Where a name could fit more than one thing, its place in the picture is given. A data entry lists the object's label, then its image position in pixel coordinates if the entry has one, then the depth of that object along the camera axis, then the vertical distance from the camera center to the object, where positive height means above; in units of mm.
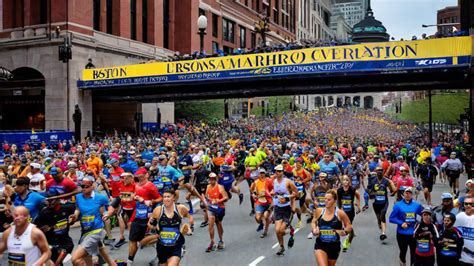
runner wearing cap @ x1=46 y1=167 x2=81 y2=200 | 8812 -956
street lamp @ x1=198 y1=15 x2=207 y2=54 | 27734 +6290
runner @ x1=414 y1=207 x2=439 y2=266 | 6938 -1491
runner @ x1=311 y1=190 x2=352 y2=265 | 7191 -1426
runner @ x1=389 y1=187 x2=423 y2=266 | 8109 -1414
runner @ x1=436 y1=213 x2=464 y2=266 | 6711 -1508
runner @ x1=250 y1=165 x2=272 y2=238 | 10797 -1366
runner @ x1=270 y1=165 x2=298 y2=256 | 9969 -1302
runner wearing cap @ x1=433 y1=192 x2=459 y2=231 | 7339 -1146
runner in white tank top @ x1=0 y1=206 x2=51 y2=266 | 5914 -1317
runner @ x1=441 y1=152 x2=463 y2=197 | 15282 -1129
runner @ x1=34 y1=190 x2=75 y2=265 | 7250 -1372
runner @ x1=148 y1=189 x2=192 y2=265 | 7062 -1393
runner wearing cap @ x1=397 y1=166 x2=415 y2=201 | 10912 -1025
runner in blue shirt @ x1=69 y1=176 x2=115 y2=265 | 7296 -1350
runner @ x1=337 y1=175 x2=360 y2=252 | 10375 -1358
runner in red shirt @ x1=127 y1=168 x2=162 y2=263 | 8672 -1281
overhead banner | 20891 +3535
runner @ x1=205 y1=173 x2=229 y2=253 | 10109 -1449
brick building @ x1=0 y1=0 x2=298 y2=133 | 35281 +6608
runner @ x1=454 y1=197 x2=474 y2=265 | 6805 -1335
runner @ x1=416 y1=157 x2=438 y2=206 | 14703 -1239
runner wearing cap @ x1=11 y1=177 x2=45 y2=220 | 7523 -998
